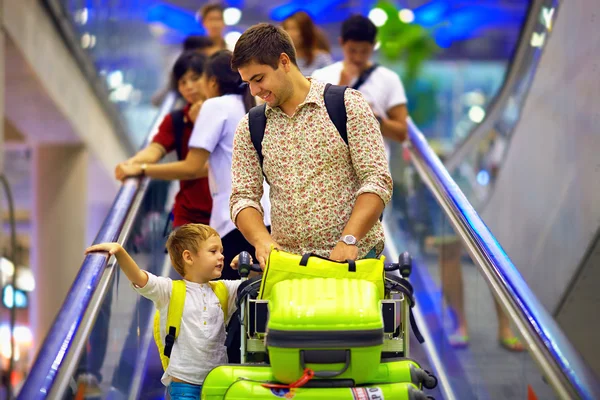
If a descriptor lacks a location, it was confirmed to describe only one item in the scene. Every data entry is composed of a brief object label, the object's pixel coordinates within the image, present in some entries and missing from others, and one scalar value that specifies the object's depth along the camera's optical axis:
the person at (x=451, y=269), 6.02
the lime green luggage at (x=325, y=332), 3.13
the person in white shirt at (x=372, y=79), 6.58
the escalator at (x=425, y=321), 3.19
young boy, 3.82
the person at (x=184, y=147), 5.30
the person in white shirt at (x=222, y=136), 4.79
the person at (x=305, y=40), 7.41
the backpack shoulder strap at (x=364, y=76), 6.57
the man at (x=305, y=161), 3.75
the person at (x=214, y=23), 8.38
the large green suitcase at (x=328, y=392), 3.23
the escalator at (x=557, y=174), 6.80
